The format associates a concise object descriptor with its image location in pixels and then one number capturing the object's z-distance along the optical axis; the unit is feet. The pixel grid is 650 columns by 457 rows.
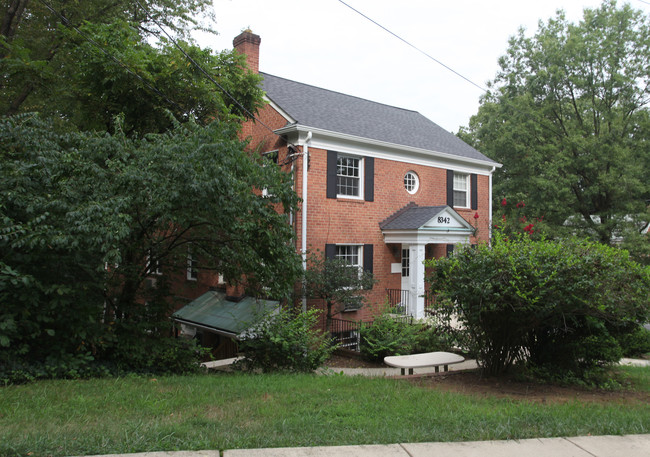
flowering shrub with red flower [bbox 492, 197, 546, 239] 46.14
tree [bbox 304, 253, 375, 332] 41.75
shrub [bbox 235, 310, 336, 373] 28.99
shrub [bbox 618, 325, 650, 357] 37.31
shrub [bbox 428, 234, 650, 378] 21.34
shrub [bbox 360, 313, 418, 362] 38.70
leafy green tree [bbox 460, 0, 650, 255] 64.69
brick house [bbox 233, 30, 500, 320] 45.98
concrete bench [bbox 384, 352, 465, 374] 27.89
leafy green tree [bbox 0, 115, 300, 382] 21.02
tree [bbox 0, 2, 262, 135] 35.81
